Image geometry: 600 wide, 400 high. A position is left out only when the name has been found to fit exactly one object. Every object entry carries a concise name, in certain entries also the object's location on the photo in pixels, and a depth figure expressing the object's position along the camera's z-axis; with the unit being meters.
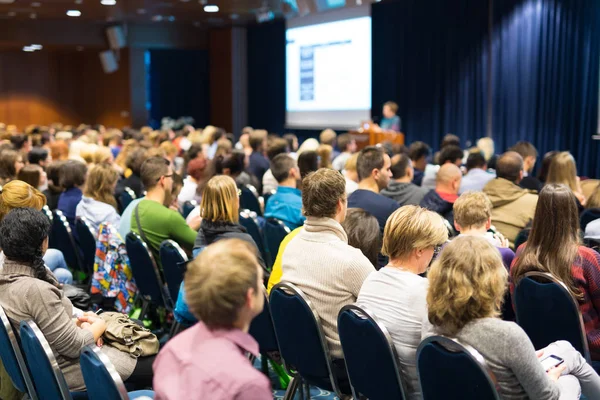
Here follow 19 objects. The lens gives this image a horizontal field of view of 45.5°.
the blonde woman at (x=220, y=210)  4.18
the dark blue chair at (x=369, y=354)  2.64
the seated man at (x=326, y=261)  3.20
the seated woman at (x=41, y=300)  2.89
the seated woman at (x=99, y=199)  5.61
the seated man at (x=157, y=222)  4.99
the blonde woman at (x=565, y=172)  6.12
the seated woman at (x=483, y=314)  2.31
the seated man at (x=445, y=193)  5.42
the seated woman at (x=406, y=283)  2.70
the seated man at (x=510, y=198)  5.25
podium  11.27
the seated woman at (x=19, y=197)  3.92
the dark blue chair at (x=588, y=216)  4.93
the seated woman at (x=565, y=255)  3.38
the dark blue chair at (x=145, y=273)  4.59
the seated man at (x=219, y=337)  1.71
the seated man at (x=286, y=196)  5.67
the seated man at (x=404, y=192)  5.79
